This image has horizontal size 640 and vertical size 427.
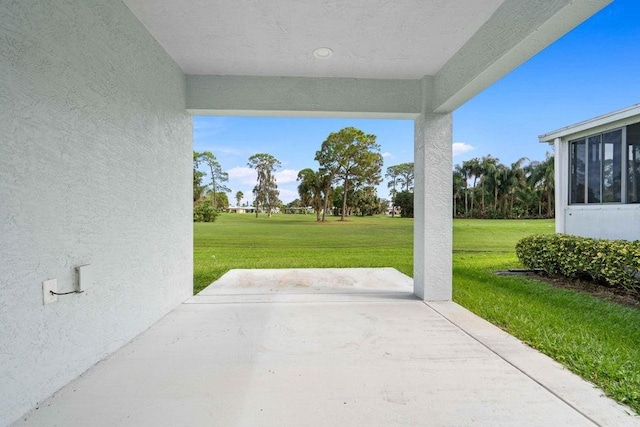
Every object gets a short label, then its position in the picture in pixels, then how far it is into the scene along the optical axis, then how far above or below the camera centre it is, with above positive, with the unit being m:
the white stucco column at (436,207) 4.10 +0.03
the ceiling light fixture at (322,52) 3.38 +1.74
